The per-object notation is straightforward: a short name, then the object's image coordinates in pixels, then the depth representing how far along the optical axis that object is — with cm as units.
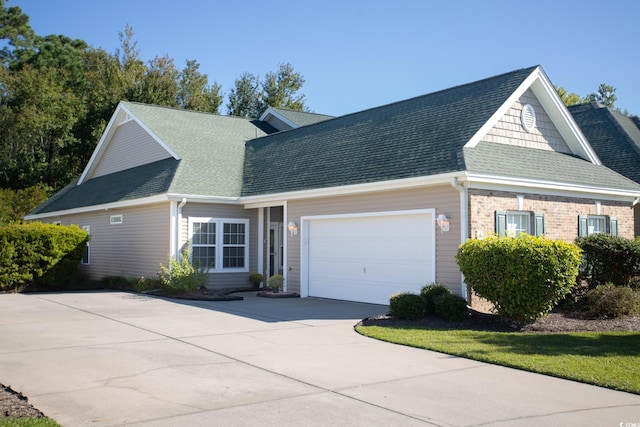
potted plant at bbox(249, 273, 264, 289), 2016
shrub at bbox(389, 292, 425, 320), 1219
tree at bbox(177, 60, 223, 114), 4419
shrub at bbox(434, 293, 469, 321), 1198
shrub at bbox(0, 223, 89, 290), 1961
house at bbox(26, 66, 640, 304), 1416
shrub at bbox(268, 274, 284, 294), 1820
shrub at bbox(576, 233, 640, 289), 1445
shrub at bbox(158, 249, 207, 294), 1802
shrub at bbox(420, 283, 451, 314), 1255
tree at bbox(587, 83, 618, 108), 6656
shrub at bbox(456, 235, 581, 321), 1106
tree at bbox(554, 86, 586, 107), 4894
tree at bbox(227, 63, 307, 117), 4756
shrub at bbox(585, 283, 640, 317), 1250
